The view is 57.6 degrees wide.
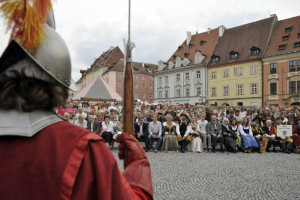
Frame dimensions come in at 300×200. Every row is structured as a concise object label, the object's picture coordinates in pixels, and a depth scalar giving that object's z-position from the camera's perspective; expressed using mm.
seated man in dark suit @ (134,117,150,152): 11312
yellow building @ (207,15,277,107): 38875
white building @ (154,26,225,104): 45094
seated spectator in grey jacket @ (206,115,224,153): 11289
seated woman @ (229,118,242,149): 11258
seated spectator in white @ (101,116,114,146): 11227
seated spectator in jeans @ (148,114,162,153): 11127
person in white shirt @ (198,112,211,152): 11461
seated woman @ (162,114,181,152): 11023
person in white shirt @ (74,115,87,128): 10691
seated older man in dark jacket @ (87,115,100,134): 11195
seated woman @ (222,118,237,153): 11086
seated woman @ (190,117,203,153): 11070
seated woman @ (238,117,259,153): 11039
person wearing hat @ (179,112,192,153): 11250
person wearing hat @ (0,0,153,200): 1074
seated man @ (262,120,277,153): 11664
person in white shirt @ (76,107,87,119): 11765
